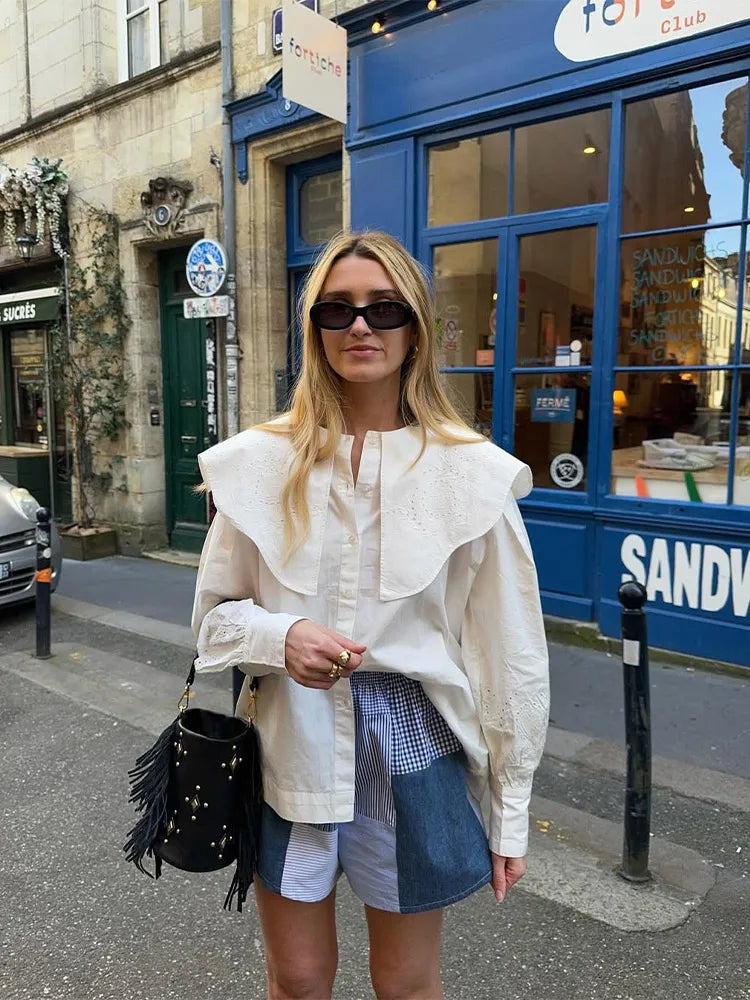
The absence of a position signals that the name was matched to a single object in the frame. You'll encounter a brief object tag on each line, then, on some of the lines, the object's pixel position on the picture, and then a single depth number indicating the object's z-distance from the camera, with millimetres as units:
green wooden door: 8531
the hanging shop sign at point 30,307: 9227
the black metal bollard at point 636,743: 2721
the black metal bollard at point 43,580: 5191
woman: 1457
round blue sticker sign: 7395
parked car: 6074
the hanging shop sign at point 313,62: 5633
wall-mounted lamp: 9281
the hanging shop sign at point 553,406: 5484
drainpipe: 7320
